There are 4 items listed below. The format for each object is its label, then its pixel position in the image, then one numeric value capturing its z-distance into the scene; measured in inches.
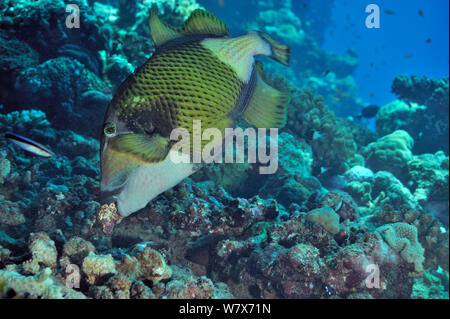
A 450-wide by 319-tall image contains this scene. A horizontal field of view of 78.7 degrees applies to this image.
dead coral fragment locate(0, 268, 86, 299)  46.4
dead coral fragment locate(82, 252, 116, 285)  61.2
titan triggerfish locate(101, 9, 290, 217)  40.8
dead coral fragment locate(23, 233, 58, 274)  61.8
